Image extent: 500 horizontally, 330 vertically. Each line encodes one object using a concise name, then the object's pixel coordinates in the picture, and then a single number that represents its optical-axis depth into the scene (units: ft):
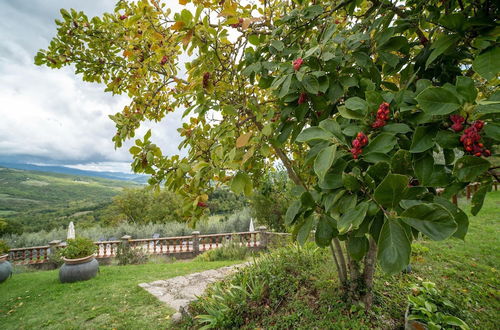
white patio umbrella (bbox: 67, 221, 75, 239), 31.49
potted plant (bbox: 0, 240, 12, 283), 20.44
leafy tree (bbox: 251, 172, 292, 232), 29.26
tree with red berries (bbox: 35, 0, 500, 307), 2.02
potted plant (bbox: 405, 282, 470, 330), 6.15
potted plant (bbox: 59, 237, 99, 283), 18.72
